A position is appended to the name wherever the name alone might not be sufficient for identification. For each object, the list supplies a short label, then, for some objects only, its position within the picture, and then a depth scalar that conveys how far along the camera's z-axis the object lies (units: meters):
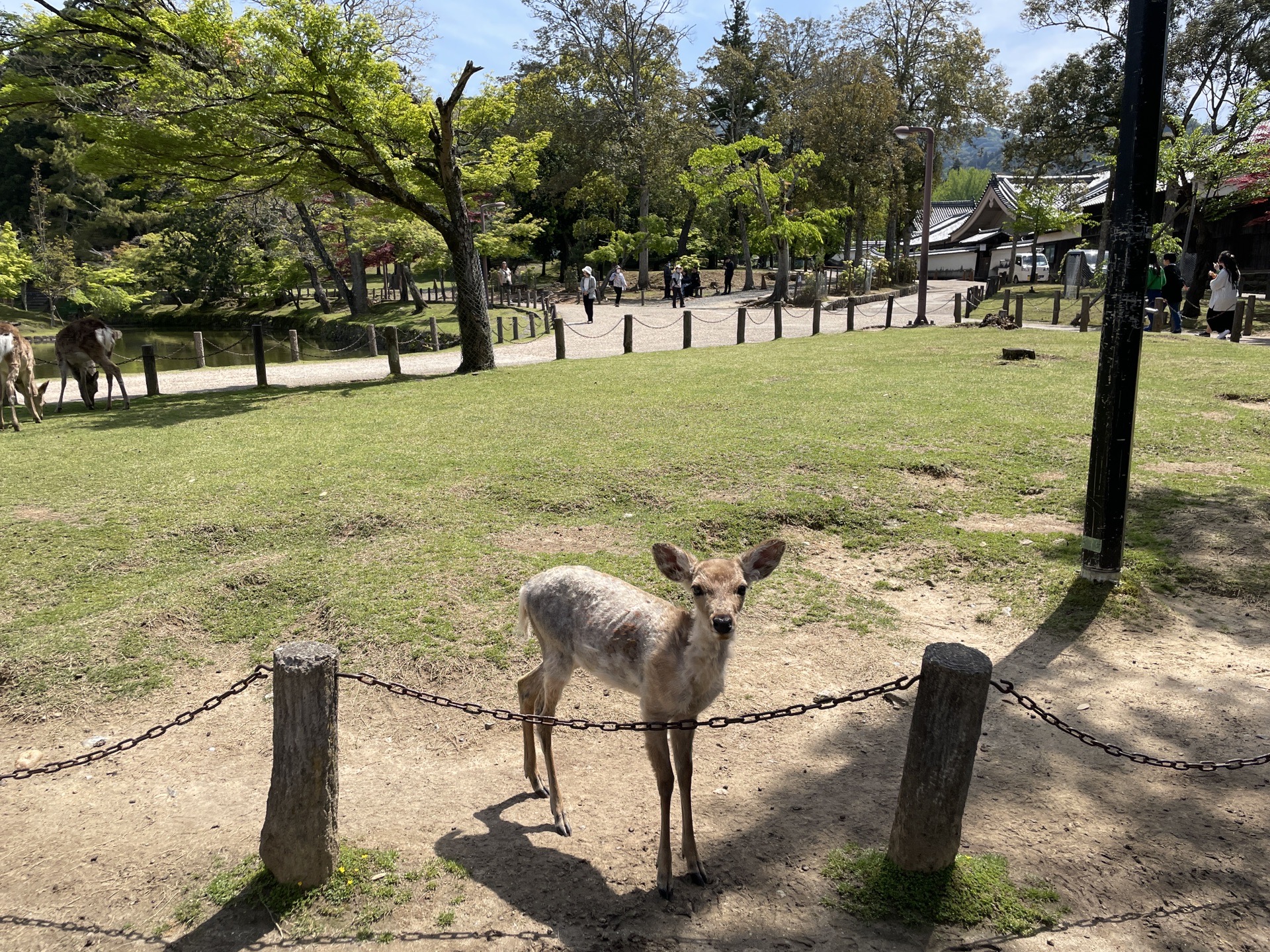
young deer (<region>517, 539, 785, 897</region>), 3.54
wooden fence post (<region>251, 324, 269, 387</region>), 15.78
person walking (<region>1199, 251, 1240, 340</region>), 18.17
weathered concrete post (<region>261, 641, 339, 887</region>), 3.32
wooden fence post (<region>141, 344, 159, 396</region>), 14.66
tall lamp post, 23.66
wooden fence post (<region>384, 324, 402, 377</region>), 16.39
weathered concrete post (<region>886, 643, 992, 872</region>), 3.16
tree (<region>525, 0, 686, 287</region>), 40.34
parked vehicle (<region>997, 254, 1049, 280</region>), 48.31
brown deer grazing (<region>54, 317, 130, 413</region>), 13.69
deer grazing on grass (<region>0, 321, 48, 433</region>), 11.82
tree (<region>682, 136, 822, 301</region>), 33.66
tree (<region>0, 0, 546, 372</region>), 12.84
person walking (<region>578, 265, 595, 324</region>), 28.17
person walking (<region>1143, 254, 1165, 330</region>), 19.59
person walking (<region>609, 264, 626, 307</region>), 34.53
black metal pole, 5.30
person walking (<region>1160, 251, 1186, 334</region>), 19.80
